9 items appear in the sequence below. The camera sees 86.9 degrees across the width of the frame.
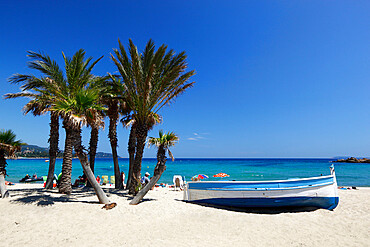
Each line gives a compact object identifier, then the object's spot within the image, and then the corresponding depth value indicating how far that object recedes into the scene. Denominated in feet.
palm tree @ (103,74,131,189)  38.16
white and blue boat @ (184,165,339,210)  29.71
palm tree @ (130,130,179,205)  29.75
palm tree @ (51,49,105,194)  32.81
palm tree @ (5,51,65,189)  32.93
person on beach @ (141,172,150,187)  44.41
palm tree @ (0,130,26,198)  30.40
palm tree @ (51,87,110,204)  26.19
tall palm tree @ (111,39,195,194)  33.47
